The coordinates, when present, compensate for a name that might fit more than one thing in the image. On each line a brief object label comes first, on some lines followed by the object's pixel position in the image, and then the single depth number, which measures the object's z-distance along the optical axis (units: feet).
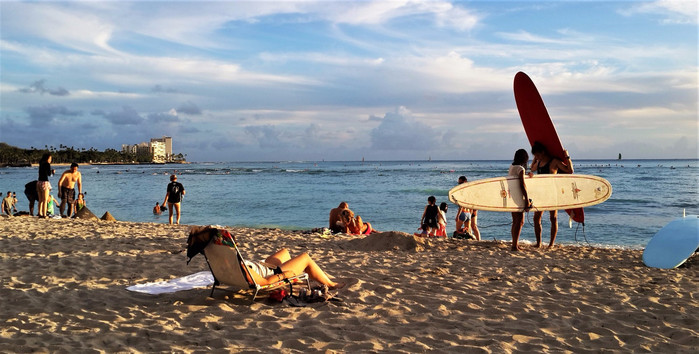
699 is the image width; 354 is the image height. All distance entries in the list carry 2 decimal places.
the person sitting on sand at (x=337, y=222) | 35.68
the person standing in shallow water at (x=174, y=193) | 38.55
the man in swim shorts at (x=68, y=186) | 39.09
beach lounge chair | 13.78
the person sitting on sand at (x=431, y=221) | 35.32
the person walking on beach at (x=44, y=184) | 36.73
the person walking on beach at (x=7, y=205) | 47.96
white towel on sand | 15.58
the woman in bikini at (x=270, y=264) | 13.84
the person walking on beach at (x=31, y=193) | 46.88
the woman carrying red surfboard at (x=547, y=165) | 26.84
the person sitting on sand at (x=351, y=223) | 35.63
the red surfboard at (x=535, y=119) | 27.96
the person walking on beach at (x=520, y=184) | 24.53
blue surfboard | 20.72
